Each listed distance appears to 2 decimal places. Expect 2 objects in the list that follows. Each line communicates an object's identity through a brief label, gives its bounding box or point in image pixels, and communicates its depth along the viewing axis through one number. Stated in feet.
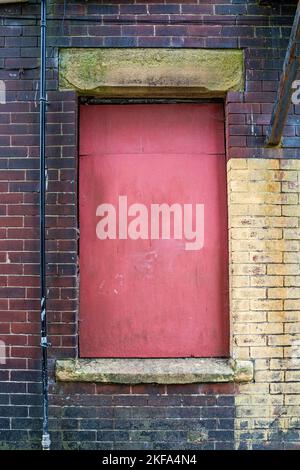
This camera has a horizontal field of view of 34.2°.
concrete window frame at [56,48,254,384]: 13.46
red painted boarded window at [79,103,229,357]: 13.69
